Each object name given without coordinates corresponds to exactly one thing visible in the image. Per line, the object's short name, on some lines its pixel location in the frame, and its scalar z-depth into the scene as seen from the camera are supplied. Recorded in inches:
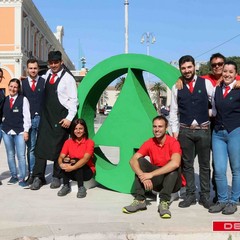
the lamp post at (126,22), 900.9
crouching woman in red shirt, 211.9
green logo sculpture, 216.1
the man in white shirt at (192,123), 183.8
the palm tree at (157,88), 2013.2
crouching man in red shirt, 178.4
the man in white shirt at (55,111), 221.6
